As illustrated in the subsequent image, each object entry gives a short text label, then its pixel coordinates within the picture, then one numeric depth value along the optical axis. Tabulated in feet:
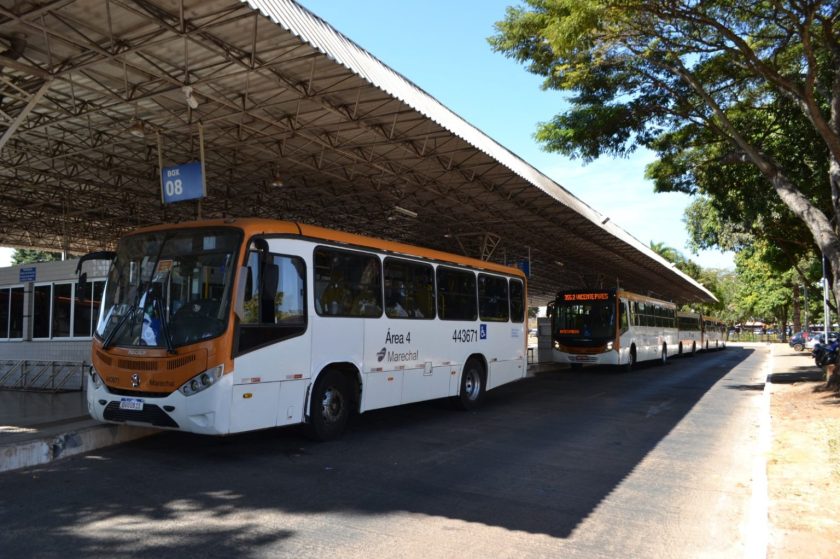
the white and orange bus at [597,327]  72.13
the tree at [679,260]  211.00
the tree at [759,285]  141.28
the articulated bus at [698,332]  117.60
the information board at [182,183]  37.81
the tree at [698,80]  40.22
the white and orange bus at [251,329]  23.22
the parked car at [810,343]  121.12
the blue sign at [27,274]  52.02
